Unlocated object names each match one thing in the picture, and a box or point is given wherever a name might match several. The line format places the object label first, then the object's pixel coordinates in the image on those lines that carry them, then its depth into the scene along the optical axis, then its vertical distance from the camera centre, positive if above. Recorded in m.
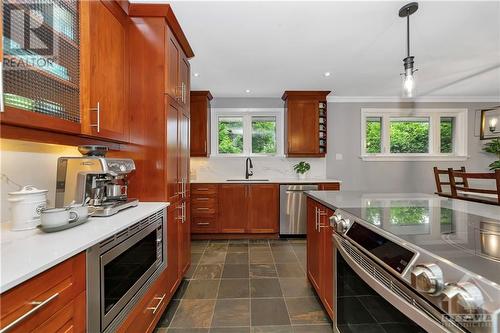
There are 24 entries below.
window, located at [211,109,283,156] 4.26 +0.67
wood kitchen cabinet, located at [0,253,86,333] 0.65 -0.45
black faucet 4.11 +0.00
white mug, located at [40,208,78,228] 1.05 -0.24
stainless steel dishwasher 3.57 -0.65
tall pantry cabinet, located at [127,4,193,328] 1.79 +0.52
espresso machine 1.33 -0.08
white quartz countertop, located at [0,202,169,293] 0.69 -0.32
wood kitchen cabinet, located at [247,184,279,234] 3.62 -0.69
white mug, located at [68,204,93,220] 1.18 -0.24
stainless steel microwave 0.99 -0.56
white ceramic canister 1.09 -0.21
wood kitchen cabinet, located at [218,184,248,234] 3.62 -0.64
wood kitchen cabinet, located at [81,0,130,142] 1.38 +0.66
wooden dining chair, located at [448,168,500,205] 2.20 -0.24
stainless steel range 0.53 -0.29
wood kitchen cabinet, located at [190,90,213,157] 3.83 +0.76
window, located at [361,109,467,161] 4.30 +0.65
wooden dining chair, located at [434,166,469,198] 3.03 -0.17
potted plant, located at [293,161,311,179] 4.03 -0.01
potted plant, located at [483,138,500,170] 3.99 +0.36
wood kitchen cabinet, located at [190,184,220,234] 3.59 -0.67
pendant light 1.79 +0.82
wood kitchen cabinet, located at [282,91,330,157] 3.87 +0.78
